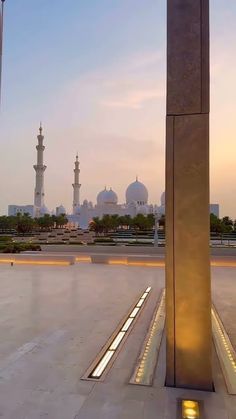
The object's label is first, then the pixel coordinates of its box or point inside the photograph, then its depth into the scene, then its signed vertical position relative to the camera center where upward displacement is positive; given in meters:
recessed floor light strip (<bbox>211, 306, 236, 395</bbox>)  3.68 -1.65
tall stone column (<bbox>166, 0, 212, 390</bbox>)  3.53 +0.30
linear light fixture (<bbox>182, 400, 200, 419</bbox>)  2.95 -1.61
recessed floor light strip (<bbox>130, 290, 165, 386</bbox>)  3.74 -1.65
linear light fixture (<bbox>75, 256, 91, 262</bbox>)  16.95 -1.64
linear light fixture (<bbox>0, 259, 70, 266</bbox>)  14.91 -1.62
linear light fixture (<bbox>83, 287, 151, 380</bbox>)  3.89 -1.66
